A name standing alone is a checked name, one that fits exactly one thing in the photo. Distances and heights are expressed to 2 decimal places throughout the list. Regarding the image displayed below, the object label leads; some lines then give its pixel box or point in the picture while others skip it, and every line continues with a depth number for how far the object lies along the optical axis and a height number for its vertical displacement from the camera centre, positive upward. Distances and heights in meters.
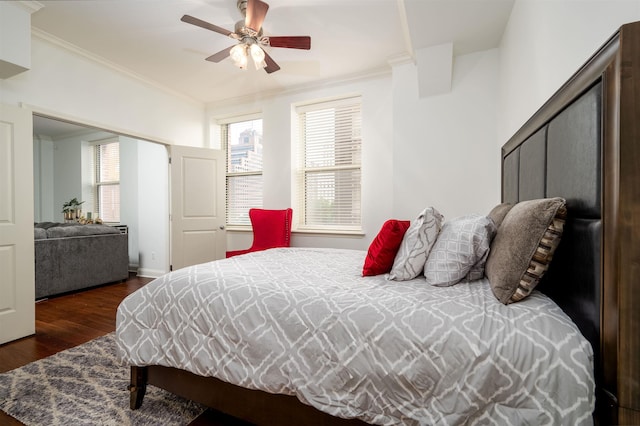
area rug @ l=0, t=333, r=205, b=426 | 1.52 -1.09
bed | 0.76 -0.41
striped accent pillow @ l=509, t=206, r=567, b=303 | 0.99 -0.17
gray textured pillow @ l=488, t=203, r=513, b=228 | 1.58 -0.02
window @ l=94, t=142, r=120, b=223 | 5.93 +0.58
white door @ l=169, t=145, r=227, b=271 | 4.04 +0.06
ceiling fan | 2.17 +1.39
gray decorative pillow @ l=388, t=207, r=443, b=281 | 1.48 -0.21
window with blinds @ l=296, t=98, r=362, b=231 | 3.79 +0.58
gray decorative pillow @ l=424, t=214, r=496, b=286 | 1.33 -0.21
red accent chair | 3.82 -0.26
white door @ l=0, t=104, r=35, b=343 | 2.43 -0.13
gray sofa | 3.59 -0.65
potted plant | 5.49 -0.01
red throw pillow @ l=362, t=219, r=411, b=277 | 1.60 -0.23
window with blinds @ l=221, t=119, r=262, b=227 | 4.49 +0.66
